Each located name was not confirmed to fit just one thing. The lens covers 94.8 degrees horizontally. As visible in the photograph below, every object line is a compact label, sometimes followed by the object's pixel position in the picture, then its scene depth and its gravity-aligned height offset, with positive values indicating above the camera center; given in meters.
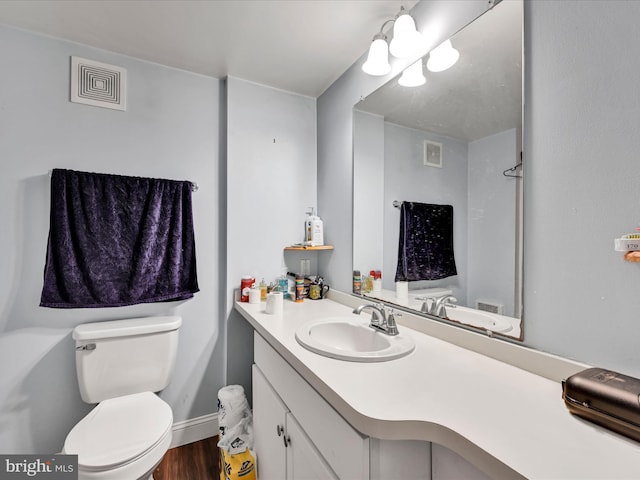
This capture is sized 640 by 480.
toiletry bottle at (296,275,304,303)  1.85 -0.31
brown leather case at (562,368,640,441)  0.58 -0.33
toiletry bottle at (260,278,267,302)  1.84 -0.32
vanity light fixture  1.23 +0.87
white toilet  1.12 -0.78
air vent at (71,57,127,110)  1.56 +0.86
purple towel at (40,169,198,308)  1.49 -0.01
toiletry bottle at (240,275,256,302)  1.82 -0.28
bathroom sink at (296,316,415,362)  0.98 -0.38
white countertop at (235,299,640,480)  0.53 -0.39
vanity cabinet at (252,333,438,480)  0.72 -0.59
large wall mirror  0.97 +0.30
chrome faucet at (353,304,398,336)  1.21 -0.33
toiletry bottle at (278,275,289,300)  1.96 -0.30
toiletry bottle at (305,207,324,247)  2.02 +0.07
